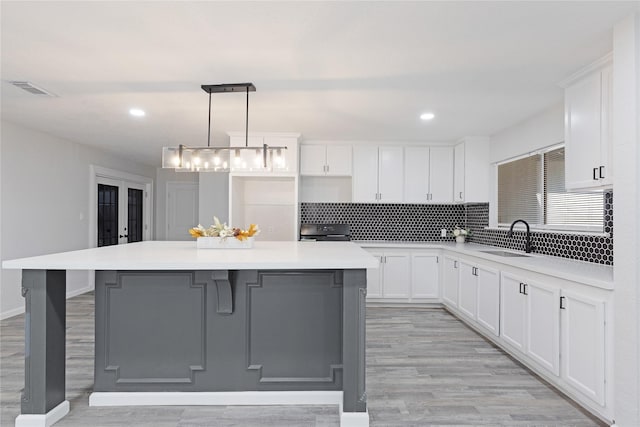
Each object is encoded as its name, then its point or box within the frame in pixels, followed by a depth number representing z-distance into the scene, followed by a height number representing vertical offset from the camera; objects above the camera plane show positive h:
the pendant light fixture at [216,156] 3.24 +0.48
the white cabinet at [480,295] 3.77 -0.78
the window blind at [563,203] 3.42 +0.15
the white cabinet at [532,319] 2.82 -0.77
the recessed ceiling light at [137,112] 4.05 +1.04
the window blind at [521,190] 4.35 +0.33
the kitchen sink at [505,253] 4.01 -0.36
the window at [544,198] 3.54 +0.21
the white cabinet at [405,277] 5.42 -0.79
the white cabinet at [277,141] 5.09 +0.94
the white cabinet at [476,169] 5.29 +0.64
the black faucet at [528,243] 4.17 -0.26
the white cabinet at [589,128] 2.59 +0.61
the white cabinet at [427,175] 5.69 +0.60
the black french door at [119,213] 6.73 +0.03
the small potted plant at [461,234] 5.76 -0.23
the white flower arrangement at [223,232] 3.16 -0.13
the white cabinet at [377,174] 5.67 +0.61
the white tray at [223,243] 3.16 -0.21
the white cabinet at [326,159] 5.61 +0.80
